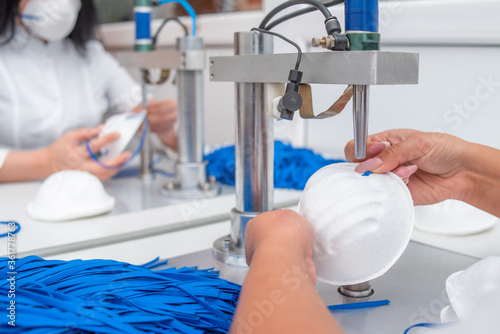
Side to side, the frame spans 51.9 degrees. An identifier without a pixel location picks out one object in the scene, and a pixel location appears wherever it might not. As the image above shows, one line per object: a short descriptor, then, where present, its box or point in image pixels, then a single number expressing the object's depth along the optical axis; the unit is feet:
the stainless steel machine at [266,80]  1.62
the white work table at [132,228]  2.44
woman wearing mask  3.62
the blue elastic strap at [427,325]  1.66
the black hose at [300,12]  1.93
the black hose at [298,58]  1.77
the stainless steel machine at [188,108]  3.09
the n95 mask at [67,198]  2.78
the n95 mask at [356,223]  1.66
